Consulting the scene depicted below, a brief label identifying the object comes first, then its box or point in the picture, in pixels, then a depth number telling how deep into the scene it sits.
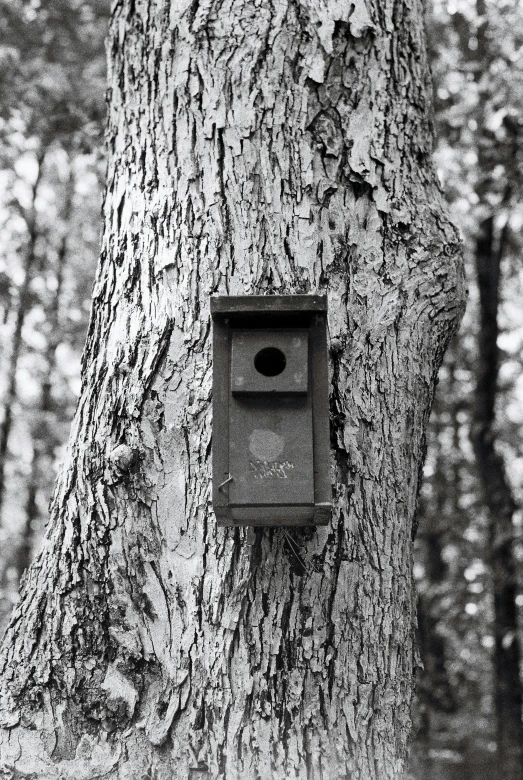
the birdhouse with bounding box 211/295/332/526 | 3.17
